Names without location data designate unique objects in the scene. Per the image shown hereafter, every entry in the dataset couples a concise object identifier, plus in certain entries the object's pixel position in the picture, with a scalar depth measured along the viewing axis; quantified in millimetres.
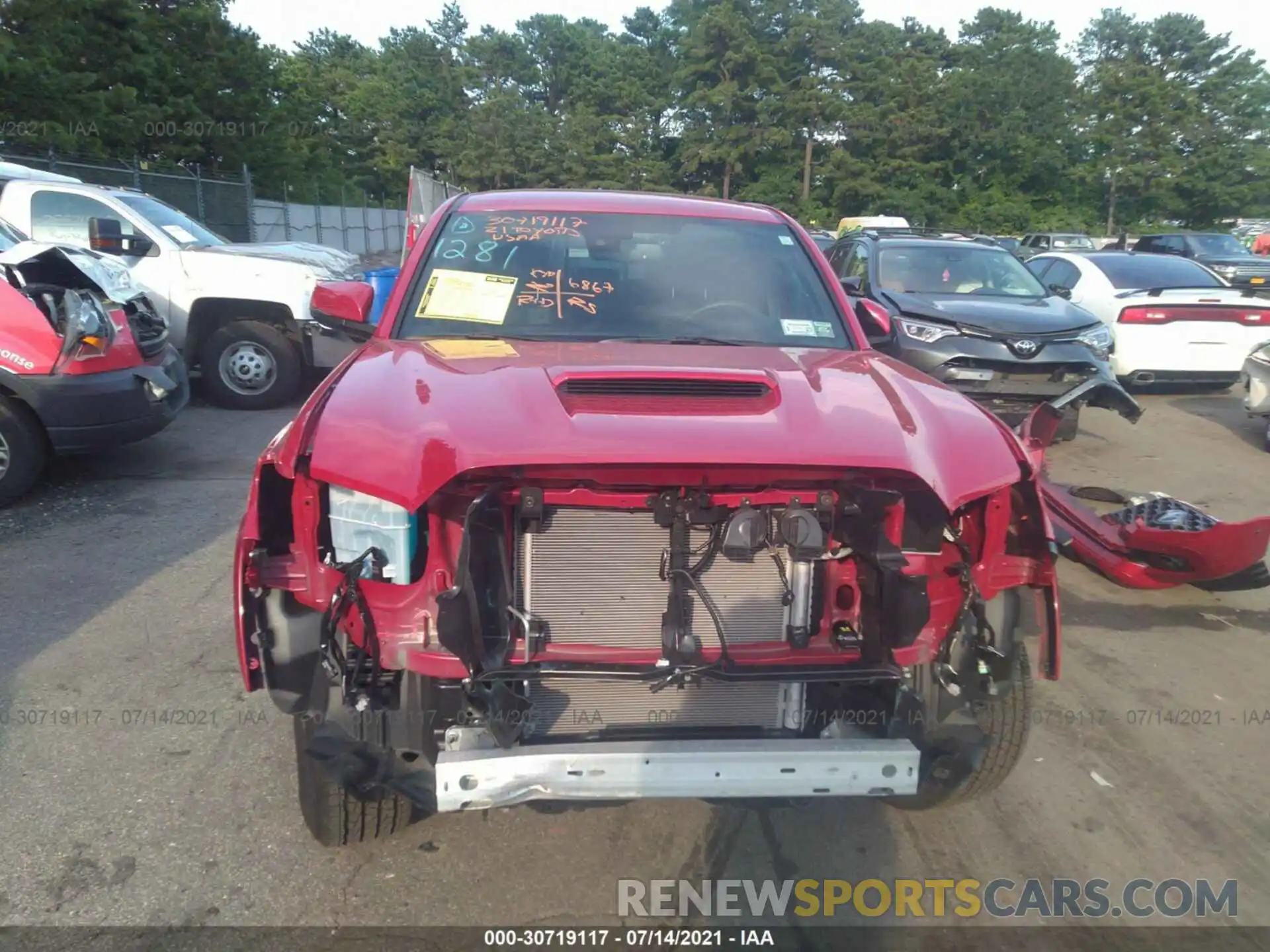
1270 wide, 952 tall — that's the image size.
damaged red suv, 2371
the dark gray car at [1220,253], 19891
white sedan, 10391
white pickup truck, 9133
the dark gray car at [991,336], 8094
